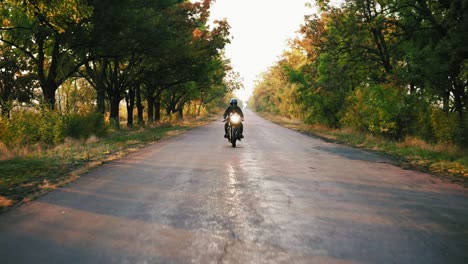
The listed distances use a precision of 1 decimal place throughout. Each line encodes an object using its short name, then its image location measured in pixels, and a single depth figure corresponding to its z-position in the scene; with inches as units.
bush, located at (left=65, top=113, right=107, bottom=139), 681.0
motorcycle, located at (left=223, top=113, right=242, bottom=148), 647.1
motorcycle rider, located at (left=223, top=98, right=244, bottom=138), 650.8
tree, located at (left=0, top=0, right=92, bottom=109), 622.5
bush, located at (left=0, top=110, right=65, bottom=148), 511.9
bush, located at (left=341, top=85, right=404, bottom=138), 743.1
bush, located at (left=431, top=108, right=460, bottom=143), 578.9
